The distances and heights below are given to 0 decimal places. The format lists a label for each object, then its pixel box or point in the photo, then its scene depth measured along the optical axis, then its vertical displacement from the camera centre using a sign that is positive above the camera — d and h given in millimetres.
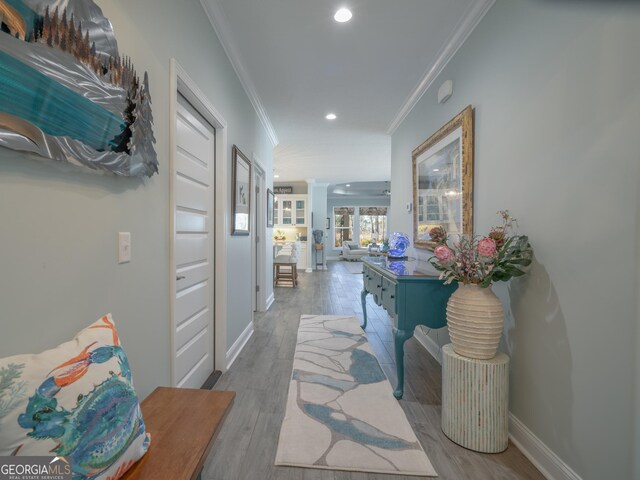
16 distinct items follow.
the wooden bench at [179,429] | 833 -697
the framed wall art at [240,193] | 2611 +422
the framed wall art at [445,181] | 2100 +484
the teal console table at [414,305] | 2061 -507
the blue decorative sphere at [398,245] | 3025 -104
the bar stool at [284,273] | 6027 -806
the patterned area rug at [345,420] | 1477 -1172
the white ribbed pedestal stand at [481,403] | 1520 -908
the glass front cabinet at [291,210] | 8492 +732
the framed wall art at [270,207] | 4620 +455
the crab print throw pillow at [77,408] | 586 -405
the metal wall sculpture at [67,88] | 694 +430
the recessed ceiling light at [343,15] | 1961 +1549
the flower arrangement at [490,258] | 1491 -121
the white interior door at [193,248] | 1775 -105
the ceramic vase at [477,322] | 1552 -479
